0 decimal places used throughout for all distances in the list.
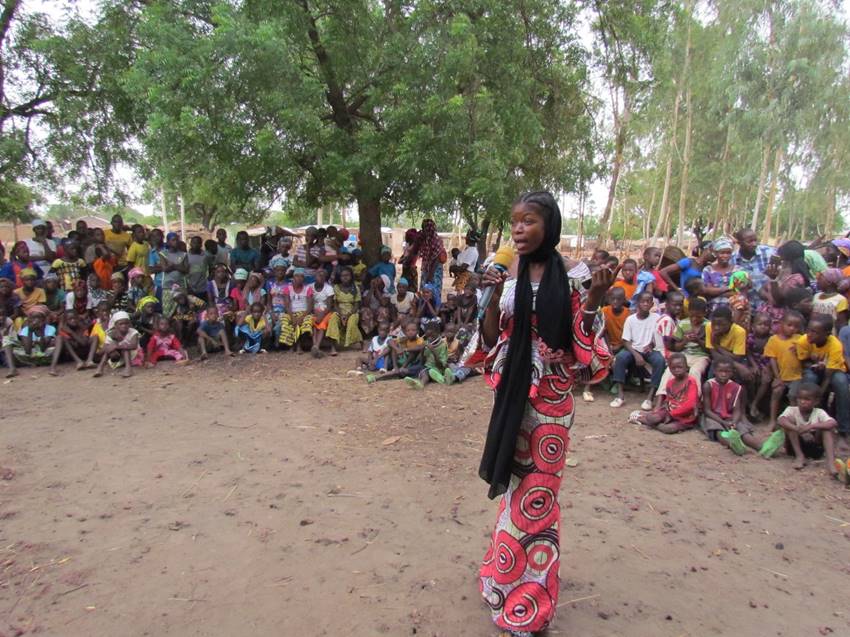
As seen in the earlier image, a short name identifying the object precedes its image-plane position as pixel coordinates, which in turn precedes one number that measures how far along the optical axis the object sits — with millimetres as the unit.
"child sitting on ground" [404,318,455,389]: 6832
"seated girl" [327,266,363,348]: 8484
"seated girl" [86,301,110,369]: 7539
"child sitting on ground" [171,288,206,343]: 8250
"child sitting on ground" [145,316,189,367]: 7703
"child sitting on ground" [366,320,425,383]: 7078
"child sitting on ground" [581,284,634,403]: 6508
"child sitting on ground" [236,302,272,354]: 8195
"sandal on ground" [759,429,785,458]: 4668
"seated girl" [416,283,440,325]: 8696
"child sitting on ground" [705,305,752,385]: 5480
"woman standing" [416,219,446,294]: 9852
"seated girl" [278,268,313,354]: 8297
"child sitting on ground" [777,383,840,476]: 4465
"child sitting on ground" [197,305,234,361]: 8014
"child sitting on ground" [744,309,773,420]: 5340
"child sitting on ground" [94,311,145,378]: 7250
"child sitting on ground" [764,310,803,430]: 5113
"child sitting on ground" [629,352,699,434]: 5293
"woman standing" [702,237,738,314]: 6355
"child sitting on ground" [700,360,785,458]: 4887
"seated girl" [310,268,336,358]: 8258
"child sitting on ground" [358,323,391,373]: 7312
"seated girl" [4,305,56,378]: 7469
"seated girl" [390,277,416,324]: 8625
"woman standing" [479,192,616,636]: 2307
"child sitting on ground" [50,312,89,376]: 7562
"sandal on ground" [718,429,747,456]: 4738
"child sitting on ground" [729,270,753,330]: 5824
